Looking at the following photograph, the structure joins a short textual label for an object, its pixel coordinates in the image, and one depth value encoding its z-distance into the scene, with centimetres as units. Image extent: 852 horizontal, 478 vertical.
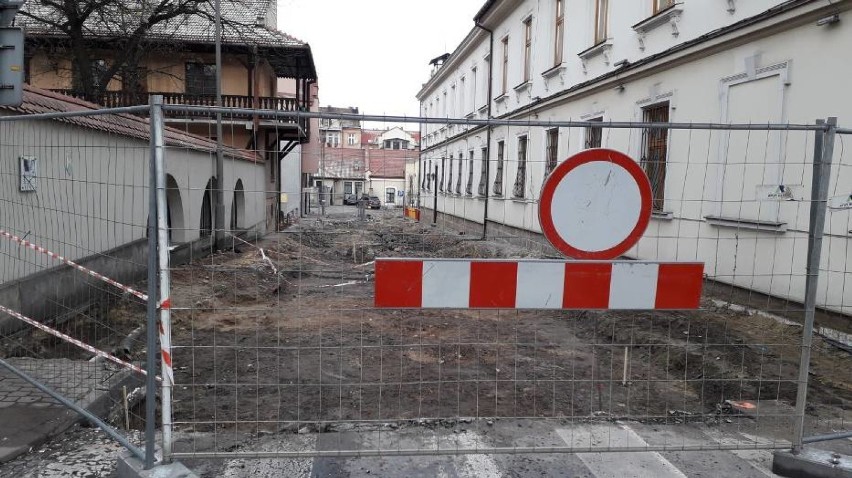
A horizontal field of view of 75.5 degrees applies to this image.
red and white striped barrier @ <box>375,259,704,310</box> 341
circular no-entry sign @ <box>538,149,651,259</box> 348
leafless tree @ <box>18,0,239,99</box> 1609
